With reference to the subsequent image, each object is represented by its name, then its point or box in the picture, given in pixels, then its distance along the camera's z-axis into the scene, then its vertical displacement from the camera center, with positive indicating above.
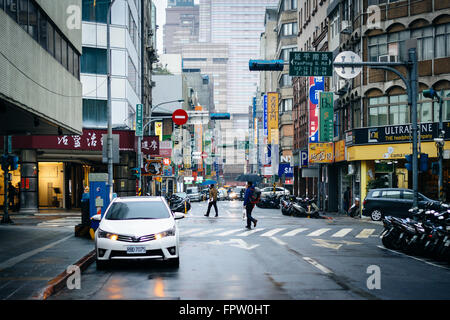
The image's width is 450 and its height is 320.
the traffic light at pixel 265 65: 23.22 +3.73
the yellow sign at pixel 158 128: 66.62 +3.32
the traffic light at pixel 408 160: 22.59 -0.19
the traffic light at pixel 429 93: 25.58 +2.78
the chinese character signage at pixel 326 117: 42.81 +2.90
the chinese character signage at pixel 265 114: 87.25 +6.36
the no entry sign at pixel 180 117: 32.84 +2.25
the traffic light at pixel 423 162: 22.14 -0.24
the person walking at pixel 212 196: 32.00 -2.20
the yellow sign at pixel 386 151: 34.06 +0.32
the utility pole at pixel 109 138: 24.84 +0.79
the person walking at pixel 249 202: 23.70 -1.90
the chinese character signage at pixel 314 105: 45.72 +4.16
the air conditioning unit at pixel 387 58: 35.22 +6.03
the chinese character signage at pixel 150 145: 40.28 +0.82
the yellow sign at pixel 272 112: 85.06 +6.62
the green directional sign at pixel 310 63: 21.64 +3.50
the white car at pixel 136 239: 12.17 -1.75
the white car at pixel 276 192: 51.16 -3.41
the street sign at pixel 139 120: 38.03 +2.51
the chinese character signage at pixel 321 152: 44.19 +0.31
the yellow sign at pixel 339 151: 40.75 +0.38
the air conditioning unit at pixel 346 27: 39.10 +8.84
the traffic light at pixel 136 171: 35.22 -0.87
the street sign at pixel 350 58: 21.42 +3.74
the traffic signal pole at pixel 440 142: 25.55 +0.64
